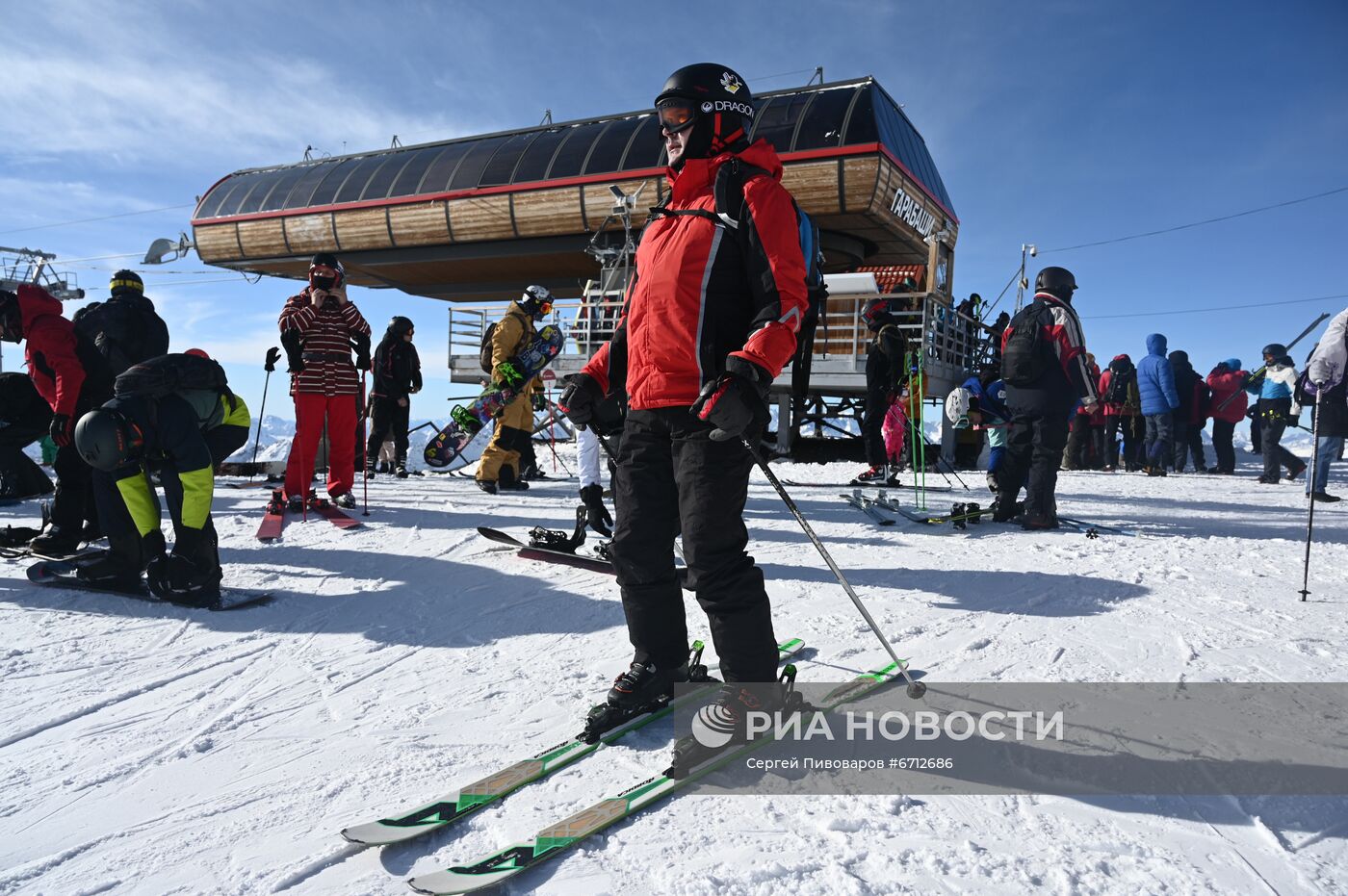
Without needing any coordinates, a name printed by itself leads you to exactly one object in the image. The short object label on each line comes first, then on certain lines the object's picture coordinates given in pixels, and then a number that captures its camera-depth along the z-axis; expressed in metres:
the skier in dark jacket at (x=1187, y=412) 10.71
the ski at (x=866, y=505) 5.69
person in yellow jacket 6.77
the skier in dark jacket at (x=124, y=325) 4.70
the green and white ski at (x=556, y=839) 1.37
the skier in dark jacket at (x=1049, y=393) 5.22
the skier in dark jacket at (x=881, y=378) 8.03
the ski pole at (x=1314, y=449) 3.39
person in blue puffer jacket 10.20
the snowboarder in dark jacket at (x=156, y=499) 3.40
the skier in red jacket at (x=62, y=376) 4.11
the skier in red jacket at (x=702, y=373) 1.93
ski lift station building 13.01
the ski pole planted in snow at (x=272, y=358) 5.69
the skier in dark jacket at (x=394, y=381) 9.25
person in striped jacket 5.50
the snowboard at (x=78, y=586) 3.44
